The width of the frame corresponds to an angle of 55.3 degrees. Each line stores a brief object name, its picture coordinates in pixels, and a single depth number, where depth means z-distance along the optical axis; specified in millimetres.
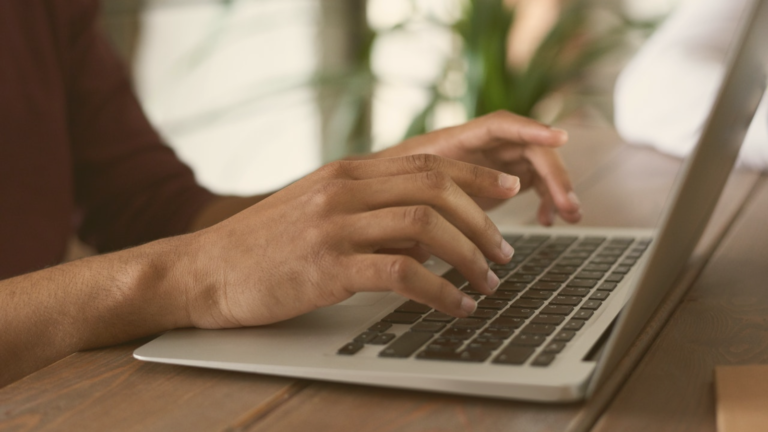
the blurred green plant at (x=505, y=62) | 2361
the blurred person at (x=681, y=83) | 1097
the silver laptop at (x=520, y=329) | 412
